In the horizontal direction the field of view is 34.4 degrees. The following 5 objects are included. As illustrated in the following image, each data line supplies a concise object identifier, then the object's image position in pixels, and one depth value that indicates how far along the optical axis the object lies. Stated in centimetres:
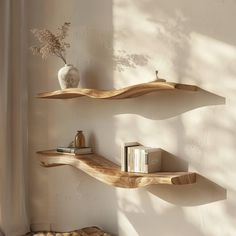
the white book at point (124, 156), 213
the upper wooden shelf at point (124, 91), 190
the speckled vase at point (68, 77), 245
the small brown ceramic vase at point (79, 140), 251
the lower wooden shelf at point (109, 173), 191
